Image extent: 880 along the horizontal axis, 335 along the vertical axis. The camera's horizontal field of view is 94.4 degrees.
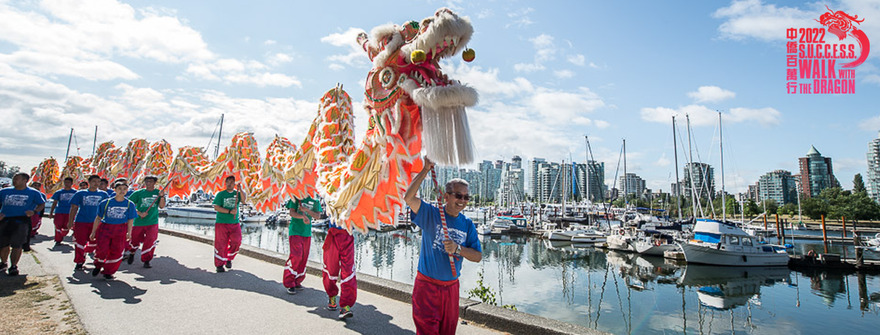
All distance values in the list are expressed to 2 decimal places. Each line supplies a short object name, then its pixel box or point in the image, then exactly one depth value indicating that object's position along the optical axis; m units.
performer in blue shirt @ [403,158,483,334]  2.73
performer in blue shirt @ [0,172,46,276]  5.82
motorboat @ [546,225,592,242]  31.18
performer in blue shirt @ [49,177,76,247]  8.90
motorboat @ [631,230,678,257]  24.58
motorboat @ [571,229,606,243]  29.92
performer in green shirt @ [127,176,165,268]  6.73
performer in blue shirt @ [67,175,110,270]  6.48
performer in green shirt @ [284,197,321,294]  5.28
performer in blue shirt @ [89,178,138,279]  5.86
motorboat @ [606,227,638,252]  26.62
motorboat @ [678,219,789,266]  20.77
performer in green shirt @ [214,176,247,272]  6.71
